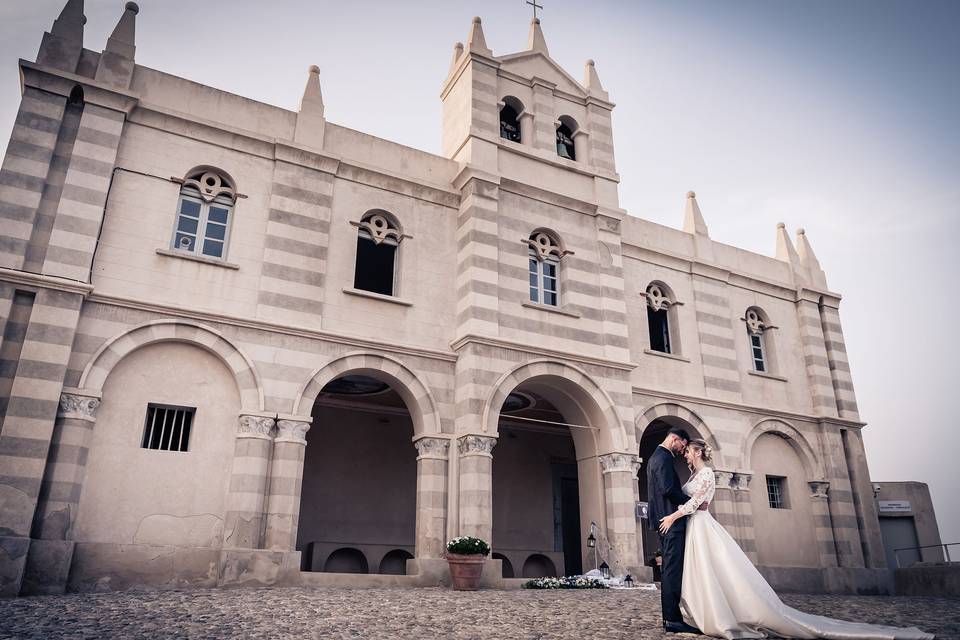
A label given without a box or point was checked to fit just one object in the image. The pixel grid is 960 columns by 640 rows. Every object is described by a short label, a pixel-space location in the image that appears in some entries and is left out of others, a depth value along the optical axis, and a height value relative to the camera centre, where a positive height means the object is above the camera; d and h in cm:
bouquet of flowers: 1534 -33
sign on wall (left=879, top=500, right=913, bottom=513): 2575 +217
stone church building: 1330 +487
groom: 781 +59
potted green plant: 1404 +9
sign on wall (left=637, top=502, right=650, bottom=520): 1799 +141
